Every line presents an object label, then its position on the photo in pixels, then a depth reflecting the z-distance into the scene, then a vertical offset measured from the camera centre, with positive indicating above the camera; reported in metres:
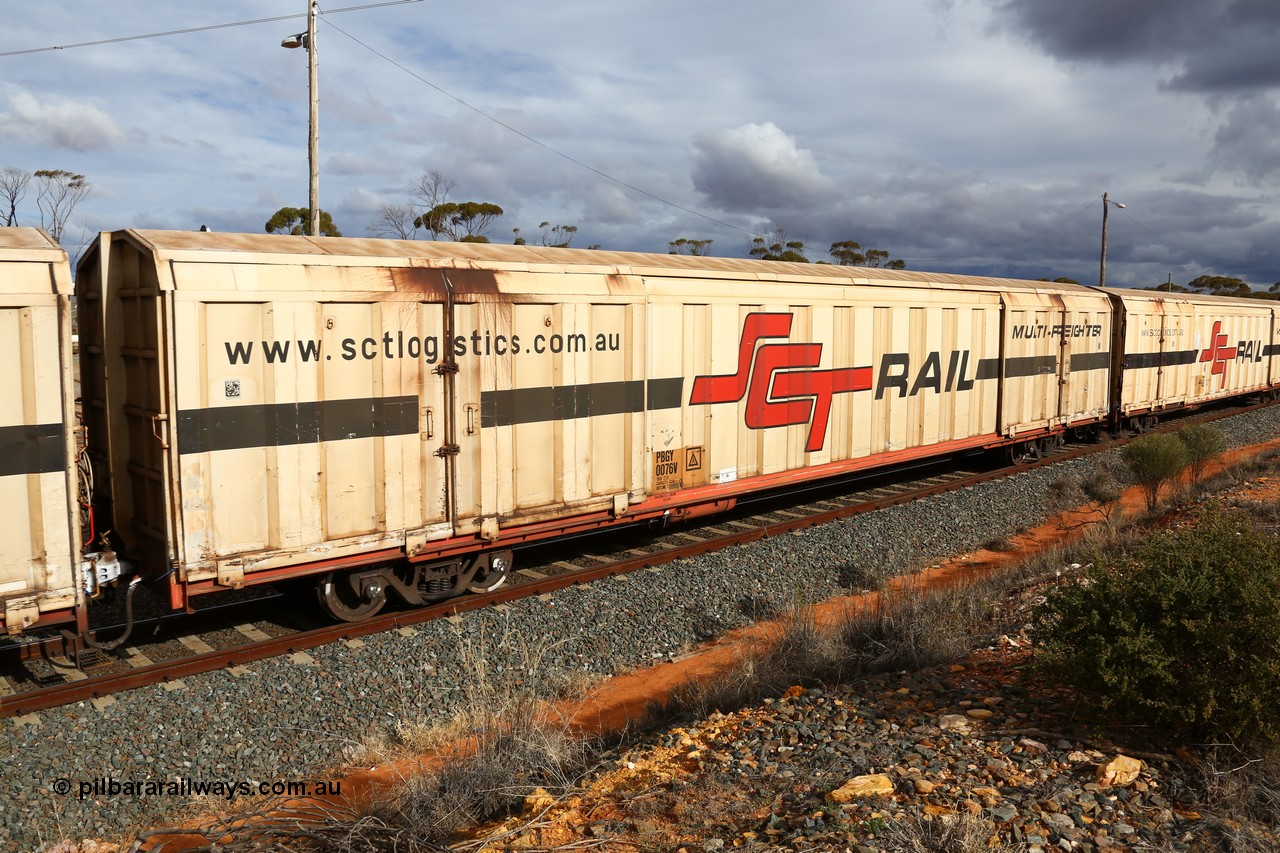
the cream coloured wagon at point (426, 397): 6.84 -0.55
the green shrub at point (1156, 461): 13.79 -1.87
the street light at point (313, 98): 14.97 +4.25
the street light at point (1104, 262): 41.50 +3.95
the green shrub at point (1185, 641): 4.73 -1.73
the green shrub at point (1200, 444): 15.78 -1.83
